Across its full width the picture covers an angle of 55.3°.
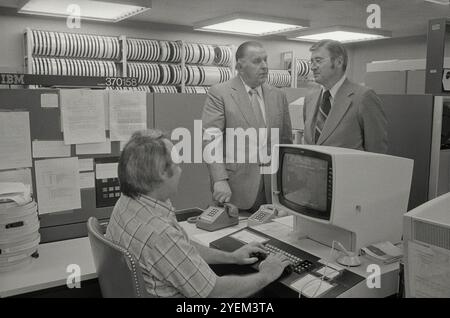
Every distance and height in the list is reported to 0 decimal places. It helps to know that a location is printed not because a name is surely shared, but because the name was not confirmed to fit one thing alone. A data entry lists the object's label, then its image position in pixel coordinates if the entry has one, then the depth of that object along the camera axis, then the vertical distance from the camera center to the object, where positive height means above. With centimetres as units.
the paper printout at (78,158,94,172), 220 -34
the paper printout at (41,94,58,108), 210 -2
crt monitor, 157 -36
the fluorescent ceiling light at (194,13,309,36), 416 +77
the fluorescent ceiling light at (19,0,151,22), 345 +79
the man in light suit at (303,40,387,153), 221 -6
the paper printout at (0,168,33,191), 201 -37
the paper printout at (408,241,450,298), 99 -41
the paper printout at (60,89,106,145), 213 -10
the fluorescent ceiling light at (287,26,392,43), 498 +79
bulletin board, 205 -27
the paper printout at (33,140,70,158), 209 -25
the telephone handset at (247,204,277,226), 210 -58
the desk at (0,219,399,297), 152 -69
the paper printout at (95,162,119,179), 225 -39
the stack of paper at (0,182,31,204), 170 -39
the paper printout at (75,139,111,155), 219 -26
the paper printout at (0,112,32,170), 200 -20
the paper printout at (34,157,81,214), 210 -43
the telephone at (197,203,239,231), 202 -57
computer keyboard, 156 -61
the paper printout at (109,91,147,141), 226 -9
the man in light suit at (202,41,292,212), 245 -11
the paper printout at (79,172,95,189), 221 -43
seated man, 129 -42
